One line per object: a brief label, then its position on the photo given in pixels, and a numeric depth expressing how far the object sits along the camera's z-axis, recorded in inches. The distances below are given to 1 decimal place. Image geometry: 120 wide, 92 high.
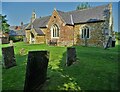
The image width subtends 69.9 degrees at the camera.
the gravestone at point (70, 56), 242.5
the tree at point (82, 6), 1552.2
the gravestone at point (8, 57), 242.8
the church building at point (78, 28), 620.2
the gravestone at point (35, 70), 145.4
